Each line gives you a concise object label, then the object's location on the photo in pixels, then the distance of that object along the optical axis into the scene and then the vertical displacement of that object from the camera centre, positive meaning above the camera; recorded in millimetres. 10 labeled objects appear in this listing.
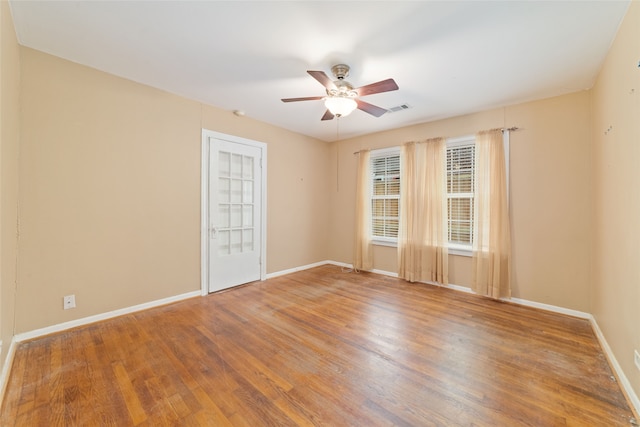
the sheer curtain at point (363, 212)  4926 +47
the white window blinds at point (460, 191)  3863 +374
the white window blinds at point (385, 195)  4719 +376
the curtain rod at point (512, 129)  3398 +1175
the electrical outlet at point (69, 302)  2552 -908
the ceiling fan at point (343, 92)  2305 +1188
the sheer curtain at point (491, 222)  3418 -88
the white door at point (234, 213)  3711 +4
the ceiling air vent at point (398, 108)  3580 +1539
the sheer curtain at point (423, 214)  3994 +15
